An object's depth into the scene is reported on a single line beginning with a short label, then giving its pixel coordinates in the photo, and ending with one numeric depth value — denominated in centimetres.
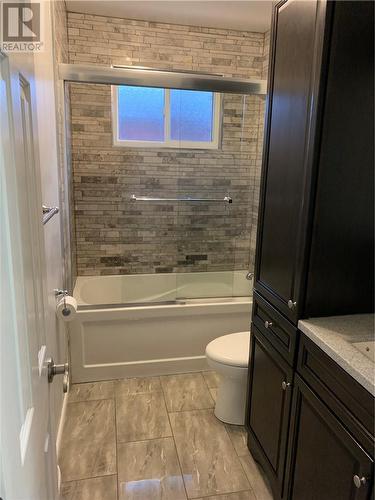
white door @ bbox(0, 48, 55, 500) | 62
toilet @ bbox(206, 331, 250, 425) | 208
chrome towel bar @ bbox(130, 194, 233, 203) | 346
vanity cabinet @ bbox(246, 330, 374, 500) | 106
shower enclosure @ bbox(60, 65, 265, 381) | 279
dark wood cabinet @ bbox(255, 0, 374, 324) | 120
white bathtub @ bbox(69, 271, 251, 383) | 257
